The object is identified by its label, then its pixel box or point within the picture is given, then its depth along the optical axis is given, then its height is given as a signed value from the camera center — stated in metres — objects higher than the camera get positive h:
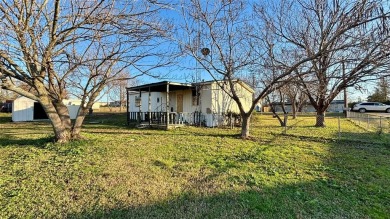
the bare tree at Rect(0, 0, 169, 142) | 4.95 +1.64
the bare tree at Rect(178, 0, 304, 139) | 8.54 +2.32
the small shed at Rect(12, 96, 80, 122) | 19.11 +0.50
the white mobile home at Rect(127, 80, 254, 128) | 13.23 +0.59
